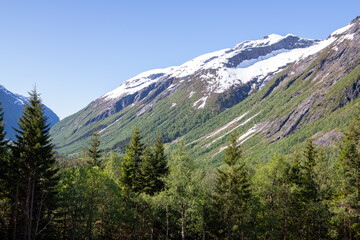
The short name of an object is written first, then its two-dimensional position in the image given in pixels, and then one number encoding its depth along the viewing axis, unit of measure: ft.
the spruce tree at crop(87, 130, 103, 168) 189.57
